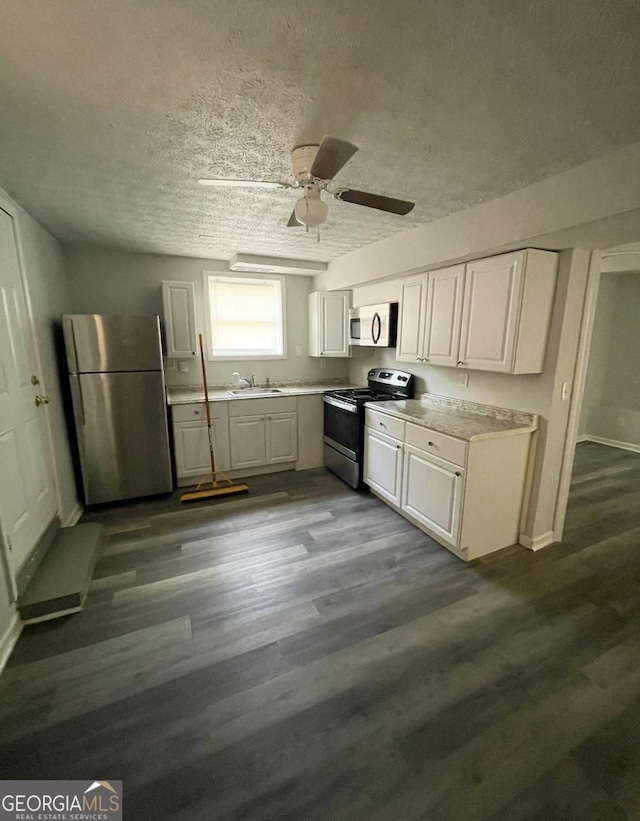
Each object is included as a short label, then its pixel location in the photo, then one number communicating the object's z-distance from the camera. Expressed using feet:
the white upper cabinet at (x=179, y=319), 11.69
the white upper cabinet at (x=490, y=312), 7.33
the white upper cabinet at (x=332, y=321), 13.83
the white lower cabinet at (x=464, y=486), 7.68
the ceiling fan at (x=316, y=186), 4.70
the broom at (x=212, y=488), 11.06
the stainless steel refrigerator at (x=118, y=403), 9.75
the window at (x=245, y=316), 13.78
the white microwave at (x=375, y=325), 11.59
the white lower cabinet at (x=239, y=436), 11.82
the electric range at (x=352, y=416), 11.43
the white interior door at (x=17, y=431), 6.49
